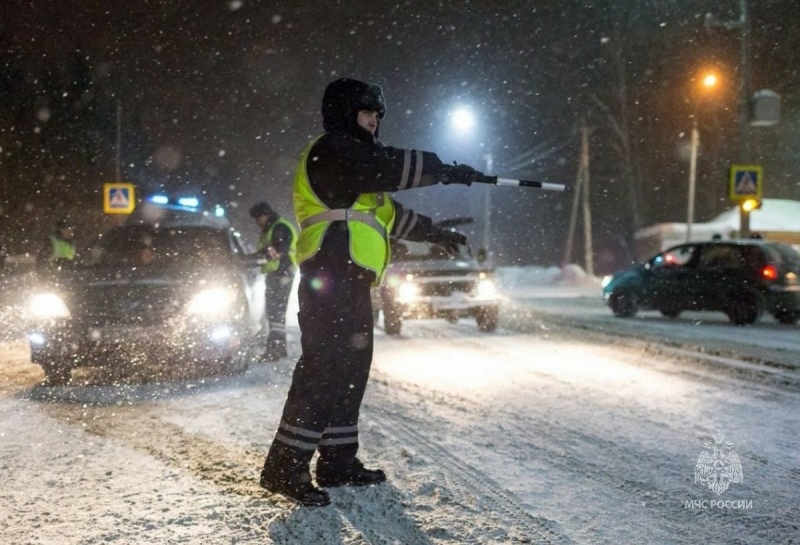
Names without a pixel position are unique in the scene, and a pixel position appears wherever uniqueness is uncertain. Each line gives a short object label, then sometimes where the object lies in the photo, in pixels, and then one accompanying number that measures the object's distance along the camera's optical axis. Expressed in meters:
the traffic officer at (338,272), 3.56
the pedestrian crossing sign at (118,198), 22.05
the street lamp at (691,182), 24.29
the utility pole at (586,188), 30.58
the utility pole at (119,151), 27.27
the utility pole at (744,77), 15.65
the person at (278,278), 8.70
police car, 6.76
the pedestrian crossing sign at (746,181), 15.66
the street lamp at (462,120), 24.11
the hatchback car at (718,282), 13.36
